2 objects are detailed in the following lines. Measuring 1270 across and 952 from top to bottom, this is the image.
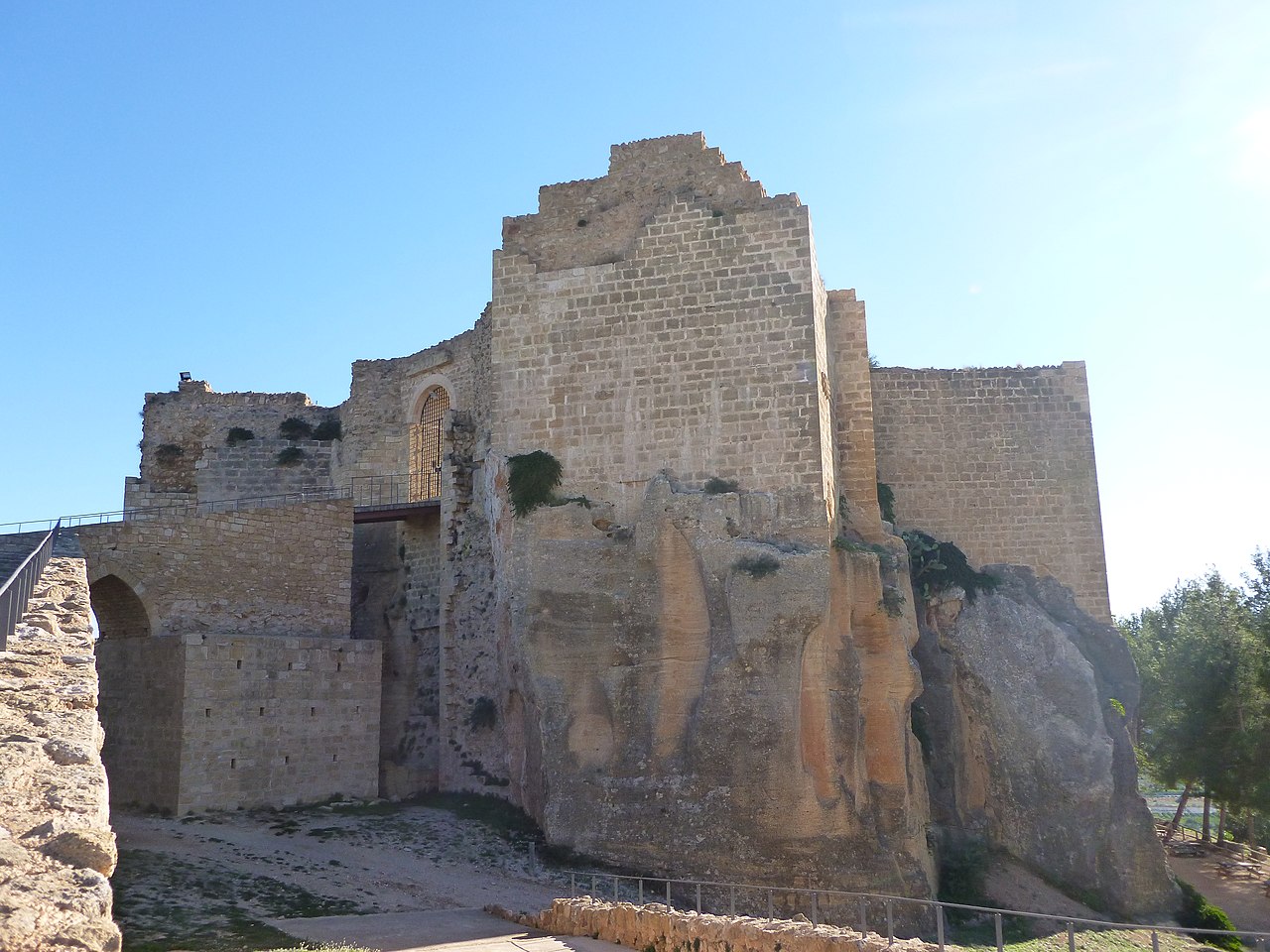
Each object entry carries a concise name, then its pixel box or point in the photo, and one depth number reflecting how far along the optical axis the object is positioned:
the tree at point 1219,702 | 22.78
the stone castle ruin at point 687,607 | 15.31
